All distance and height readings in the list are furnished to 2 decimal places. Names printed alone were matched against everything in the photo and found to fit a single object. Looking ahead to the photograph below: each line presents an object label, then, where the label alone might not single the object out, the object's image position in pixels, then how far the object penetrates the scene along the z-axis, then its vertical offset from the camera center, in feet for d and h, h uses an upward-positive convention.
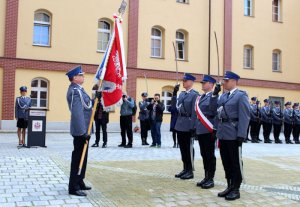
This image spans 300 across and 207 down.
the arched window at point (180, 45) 88.66 +16.05
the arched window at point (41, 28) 75.09 +16.46
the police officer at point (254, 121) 62.44 -0.25
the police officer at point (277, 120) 64.13 -0.12
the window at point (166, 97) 85.81 +4.49
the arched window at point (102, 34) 80.59 +16.76
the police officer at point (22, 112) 43.47 +0.46
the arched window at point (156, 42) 85.71 +16.14
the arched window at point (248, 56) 97.04 +15.25
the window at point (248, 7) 96.53 +26.87
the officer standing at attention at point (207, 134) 24.47 -0.93
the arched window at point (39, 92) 74.28 +4.42
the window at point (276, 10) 101.40 +27.52
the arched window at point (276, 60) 101.30 +15.03
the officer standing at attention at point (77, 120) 21.53 -0.16
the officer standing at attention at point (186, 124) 26.84 -0.37
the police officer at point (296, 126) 64.66 -0.96
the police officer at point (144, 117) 52.30 +0.12
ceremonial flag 23.93 +2.74
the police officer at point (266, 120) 63.77 -0.07
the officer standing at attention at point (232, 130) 21.79 -0.60
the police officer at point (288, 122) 64.49 -0.33
